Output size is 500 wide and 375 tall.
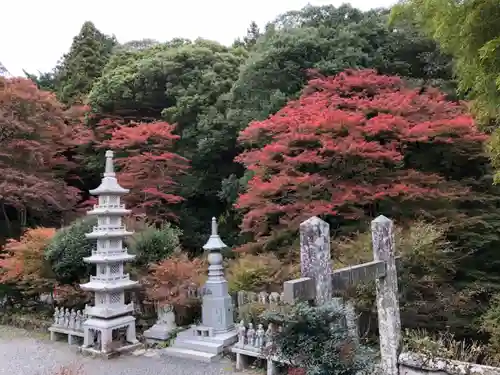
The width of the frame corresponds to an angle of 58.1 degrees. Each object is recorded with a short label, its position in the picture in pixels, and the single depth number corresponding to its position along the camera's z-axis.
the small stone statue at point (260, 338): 6.87
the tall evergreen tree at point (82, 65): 17.89
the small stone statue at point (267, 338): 6.64
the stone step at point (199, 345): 7.48
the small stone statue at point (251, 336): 6.98
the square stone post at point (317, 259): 3.33
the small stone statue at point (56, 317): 9.24
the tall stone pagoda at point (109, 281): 8.17
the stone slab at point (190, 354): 7.36
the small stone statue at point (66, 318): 9.05
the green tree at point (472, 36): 4.37
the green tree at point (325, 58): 11.20
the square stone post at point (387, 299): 4.77
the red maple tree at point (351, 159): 7.34
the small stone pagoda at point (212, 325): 7.61
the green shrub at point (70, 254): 9.28
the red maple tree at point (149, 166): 11.82
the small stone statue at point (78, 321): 8.86
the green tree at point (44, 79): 20.22
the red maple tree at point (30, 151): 12.05
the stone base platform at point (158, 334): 8.41
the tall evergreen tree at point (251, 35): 21.46
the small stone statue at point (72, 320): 8.95
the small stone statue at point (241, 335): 7.07
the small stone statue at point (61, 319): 9.16
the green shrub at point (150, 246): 9.33
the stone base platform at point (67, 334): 8.88
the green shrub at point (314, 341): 3.60
